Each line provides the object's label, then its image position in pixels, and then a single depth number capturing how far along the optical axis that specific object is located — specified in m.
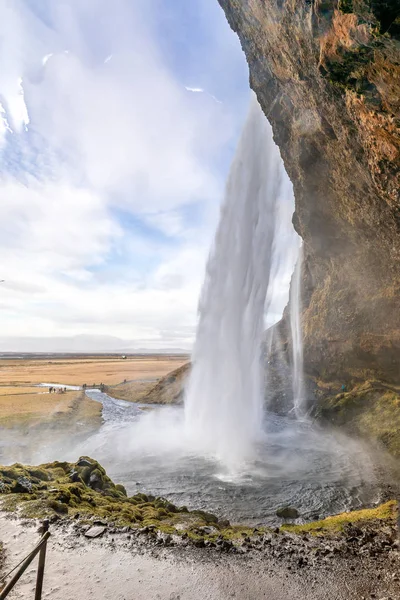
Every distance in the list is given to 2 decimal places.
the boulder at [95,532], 10.06
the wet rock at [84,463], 17.02
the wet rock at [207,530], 10.71
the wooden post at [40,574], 5.93
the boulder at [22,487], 13.38
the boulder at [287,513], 13.38
